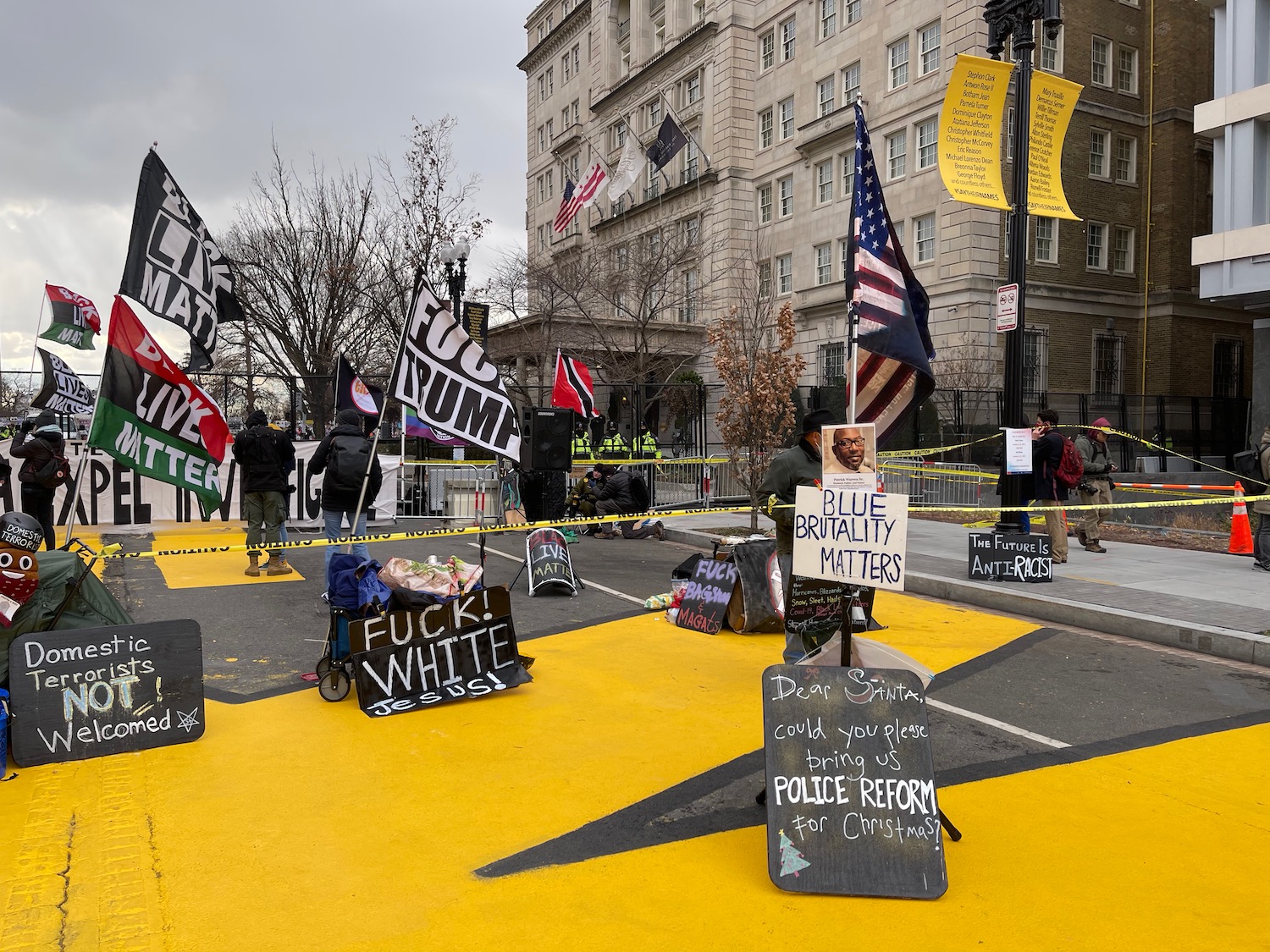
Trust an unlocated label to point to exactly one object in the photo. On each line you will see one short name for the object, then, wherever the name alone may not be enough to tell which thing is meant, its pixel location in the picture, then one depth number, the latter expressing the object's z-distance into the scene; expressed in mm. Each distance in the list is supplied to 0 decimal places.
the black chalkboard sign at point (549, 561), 10117
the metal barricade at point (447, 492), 18047
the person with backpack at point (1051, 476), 11859
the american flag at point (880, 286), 5398
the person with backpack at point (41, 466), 10750
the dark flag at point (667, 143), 30406
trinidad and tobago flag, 19453
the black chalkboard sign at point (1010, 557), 10531
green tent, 5047
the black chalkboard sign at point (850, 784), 3625
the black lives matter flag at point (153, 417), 5922
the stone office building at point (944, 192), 29641
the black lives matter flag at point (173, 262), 6555
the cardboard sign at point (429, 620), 5992
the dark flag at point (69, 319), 18672
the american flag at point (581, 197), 27797
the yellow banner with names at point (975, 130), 10859
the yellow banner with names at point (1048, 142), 12000
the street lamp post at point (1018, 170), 11539
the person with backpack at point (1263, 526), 11375
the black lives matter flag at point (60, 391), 17266
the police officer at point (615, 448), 19188
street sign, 11836
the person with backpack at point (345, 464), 8992
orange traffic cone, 12750
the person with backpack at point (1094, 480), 13203
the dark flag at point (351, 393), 13898
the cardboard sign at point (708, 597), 8414
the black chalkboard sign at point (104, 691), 4852
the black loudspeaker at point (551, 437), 14359
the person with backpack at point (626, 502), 16156
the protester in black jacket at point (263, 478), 10984
